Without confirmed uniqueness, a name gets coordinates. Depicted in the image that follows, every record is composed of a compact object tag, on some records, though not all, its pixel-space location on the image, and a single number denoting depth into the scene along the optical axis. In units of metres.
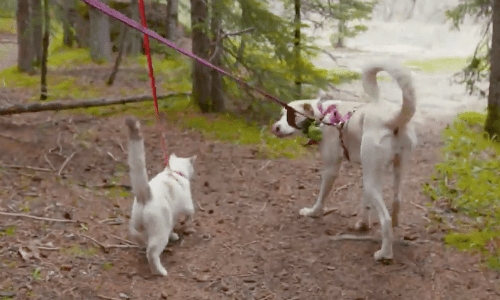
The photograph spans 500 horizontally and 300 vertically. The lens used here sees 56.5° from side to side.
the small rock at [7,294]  3.33
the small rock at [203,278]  3.87
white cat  3.57
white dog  3.91
